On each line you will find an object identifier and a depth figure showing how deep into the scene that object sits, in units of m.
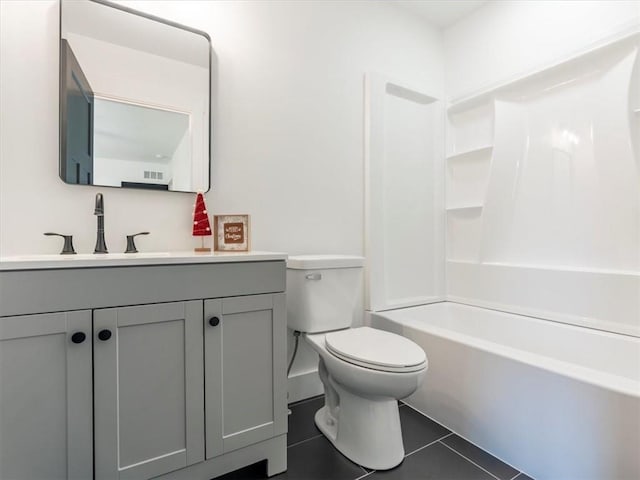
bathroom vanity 1.01
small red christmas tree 1.64
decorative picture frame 1.61
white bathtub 1.19
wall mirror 1.45
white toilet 1.38
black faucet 1.44
